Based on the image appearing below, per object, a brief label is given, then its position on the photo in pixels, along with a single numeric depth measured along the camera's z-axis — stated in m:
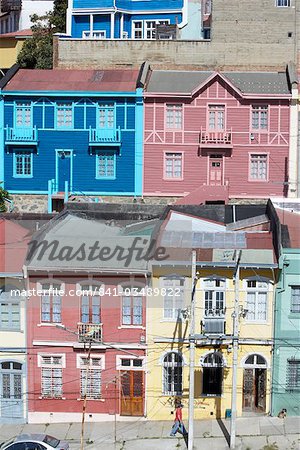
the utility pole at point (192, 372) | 34.64
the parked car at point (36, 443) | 33.12
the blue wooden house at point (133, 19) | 62.59
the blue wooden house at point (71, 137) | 52.44
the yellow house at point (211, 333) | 36.50
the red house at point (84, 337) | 36.97
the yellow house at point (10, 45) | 69.44
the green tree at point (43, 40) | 64.12
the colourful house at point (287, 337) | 36.38
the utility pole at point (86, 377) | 35.72
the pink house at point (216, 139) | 52.19
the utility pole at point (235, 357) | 34.72
